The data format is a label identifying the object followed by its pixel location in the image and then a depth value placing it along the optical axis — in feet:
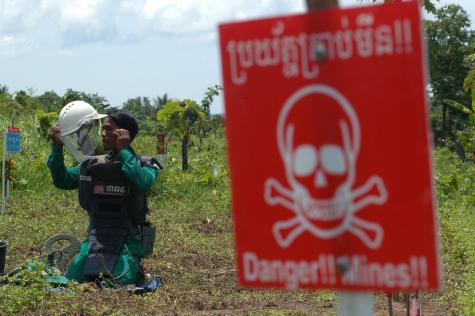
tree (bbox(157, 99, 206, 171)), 62.13
